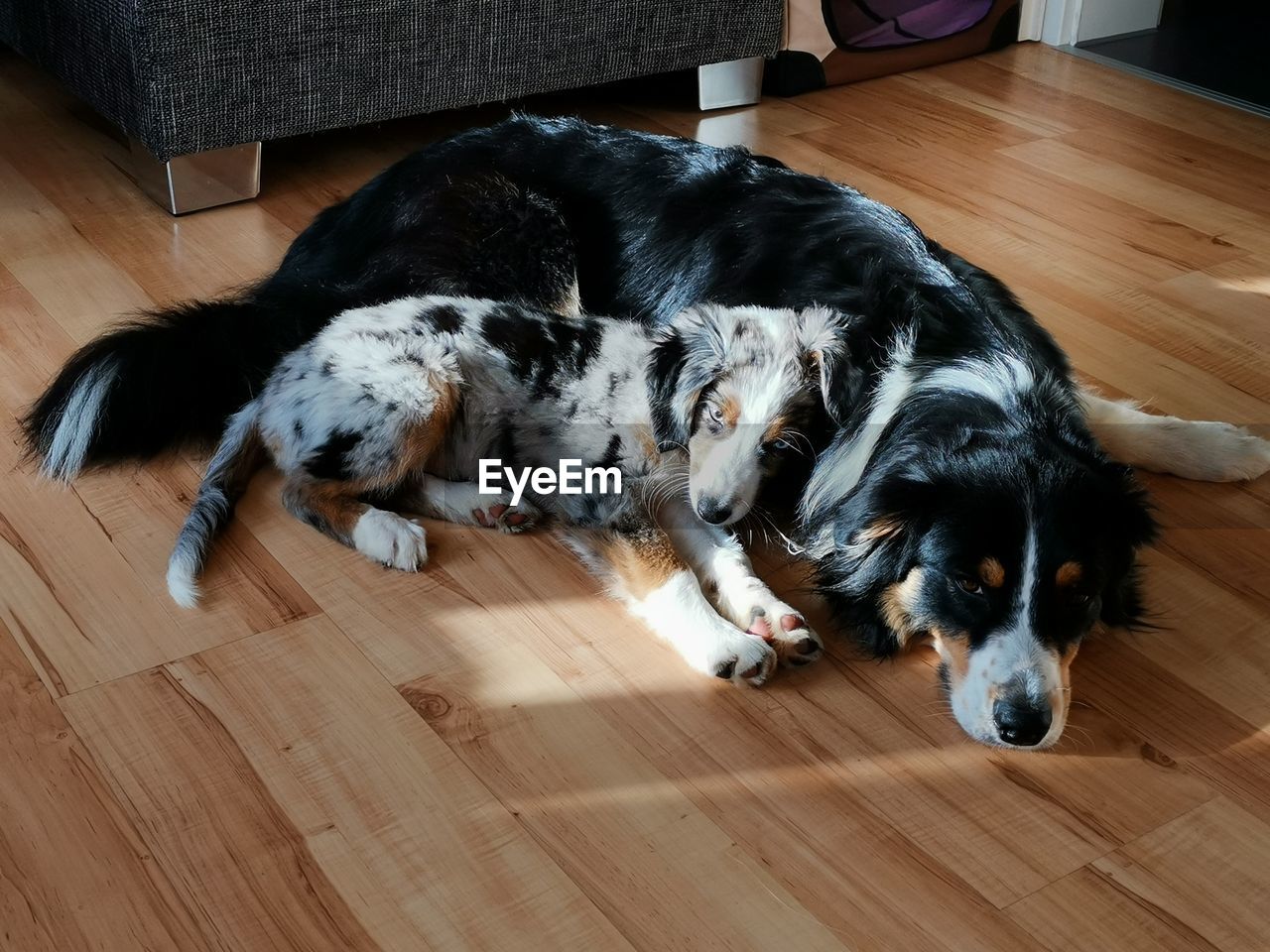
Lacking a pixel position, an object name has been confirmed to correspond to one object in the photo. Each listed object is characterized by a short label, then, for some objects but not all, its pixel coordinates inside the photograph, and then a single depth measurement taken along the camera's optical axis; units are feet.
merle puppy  6.66
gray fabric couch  10.12
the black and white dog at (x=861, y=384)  5.80
